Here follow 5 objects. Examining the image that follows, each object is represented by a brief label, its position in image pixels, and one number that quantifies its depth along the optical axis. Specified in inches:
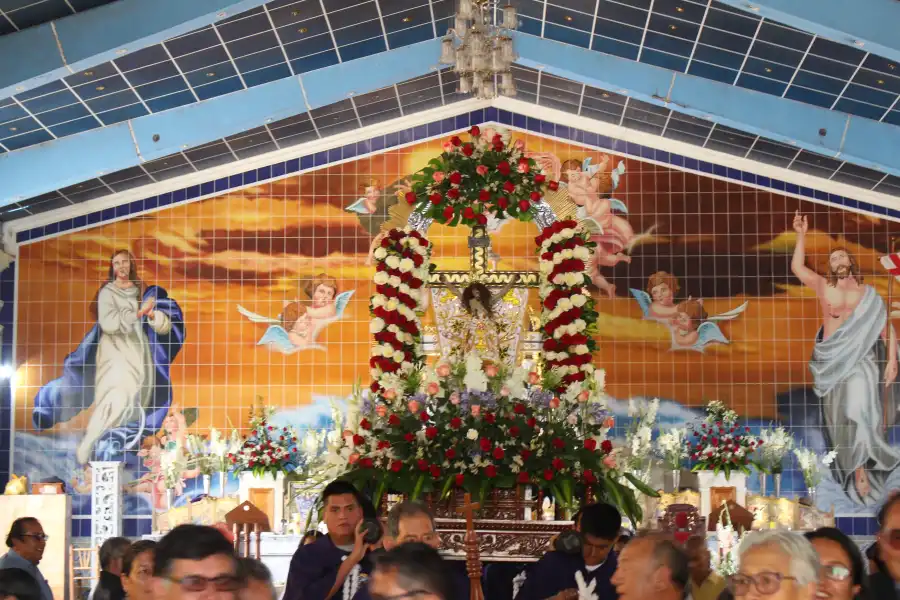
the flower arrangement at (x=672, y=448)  589.9
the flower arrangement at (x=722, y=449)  577.3
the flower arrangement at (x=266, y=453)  562.9
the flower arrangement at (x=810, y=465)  599.8
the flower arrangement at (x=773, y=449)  595.5
